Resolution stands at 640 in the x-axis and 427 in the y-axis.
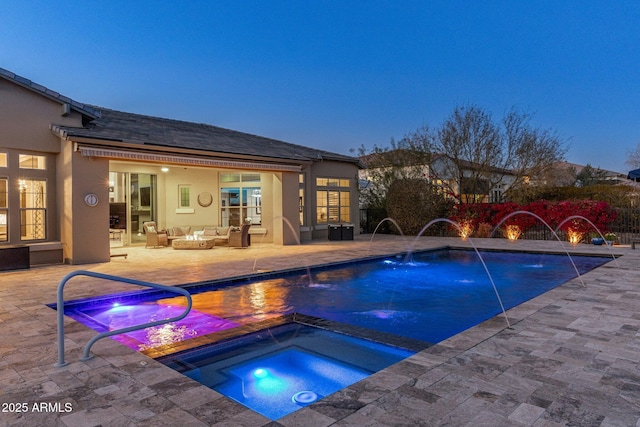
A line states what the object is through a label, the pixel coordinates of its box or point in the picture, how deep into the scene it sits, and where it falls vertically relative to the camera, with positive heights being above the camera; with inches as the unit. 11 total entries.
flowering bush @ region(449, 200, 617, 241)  623.2 -0.4
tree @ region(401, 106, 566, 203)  816.3 +135.0
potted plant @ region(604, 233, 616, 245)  593.9 -36.7
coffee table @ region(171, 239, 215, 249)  601.3 -35.7
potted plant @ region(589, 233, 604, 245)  587.5 -38.7
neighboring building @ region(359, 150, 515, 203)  841.5 +85.3
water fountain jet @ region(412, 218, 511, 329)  712.4 -16.5
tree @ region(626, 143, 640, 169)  1182.3 +167.0
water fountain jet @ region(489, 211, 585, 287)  645.8 -7.8
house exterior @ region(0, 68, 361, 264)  431.8 +59.8
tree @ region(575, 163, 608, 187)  1365.5 +136.3
